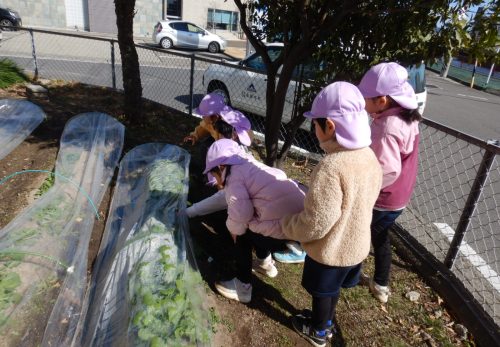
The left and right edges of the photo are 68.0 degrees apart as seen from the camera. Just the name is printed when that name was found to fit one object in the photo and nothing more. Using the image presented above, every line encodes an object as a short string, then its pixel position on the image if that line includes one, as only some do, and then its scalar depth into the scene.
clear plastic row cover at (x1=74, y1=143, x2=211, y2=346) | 1.86
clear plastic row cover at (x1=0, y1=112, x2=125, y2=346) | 1.95
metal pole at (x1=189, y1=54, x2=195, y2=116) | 5.72
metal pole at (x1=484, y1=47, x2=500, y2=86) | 20.77
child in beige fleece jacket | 1.66
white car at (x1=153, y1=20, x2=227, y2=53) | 18.30
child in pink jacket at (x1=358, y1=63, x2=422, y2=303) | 2.16
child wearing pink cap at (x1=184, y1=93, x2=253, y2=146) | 3.03
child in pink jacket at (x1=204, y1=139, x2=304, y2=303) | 2.16
